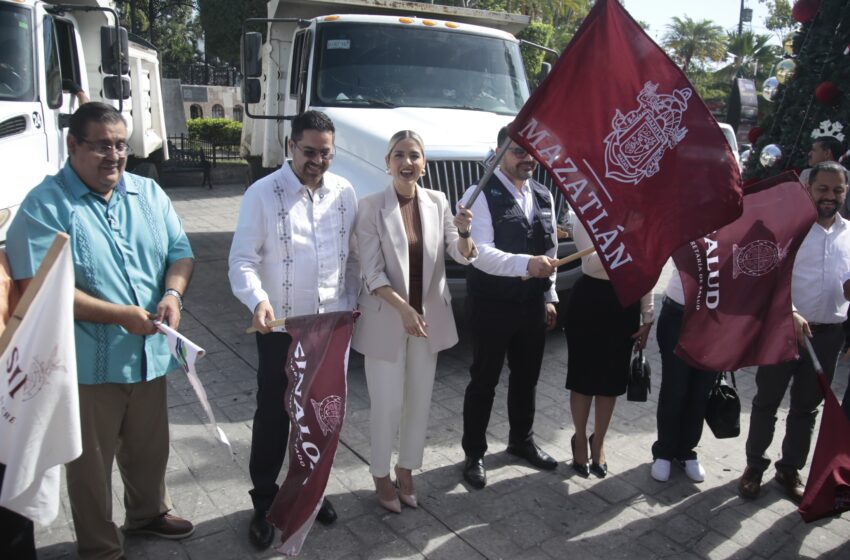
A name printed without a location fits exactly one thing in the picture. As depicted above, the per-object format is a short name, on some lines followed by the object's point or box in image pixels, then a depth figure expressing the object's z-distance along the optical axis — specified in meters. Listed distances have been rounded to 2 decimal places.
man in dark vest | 3.89
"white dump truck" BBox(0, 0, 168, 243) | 5.86
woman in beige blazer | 3.57
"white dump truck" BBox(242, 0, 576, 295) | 5.86
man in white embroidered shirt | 3.31
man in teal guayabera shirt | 2.87
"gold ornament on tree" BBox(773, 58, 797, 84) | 7.58
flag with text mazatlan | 2.99
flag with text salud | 3.69
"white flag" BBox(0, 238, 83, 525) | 2.42
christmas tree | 7.08
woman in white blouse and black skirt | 4.09
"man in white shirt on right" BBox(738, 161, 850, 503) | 3.95
